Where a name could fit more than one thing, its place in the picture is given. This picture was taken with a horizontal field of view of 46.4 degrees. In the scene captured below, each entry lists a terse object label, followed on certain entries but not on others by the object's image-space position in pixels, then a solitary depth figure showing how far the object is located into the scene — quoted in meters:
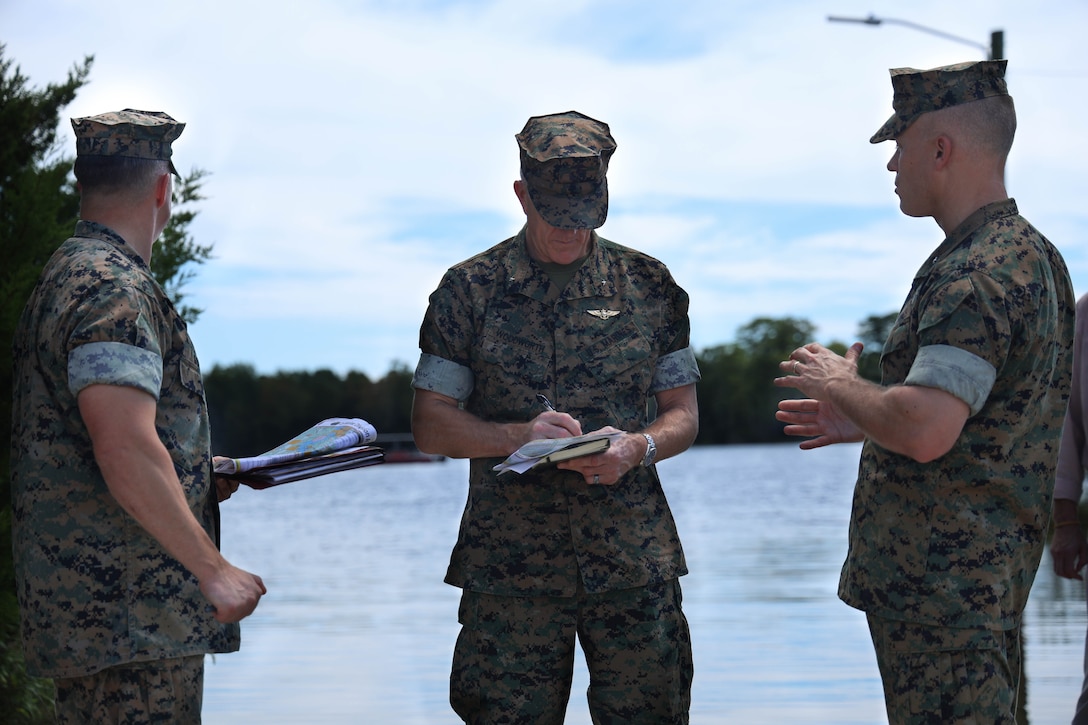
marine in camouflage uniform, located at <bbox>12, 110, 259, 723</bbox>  3.20
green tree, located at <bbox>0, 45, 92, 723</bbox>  6.02
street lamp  10.32
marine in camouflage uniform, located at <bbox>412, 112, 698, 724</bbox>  4.16
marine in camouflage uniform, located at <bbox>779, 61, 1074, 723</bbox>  3.34
